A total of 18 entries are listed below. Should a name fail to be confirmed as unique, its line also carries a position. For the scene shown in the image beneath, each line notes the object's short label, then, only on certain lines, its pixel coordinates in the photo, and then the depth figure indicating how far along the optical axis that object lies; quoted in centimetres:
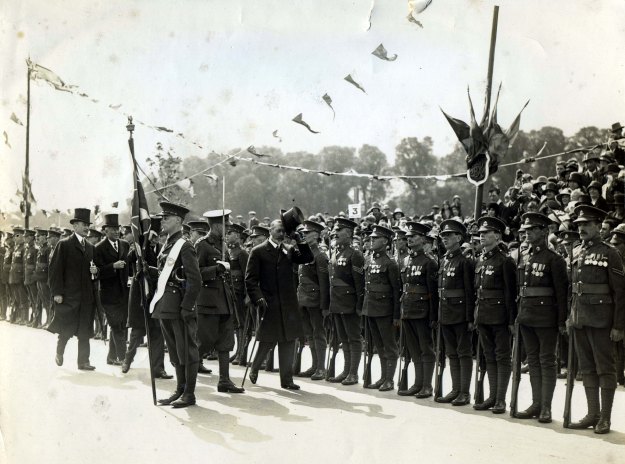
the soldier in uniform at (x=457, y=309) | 801
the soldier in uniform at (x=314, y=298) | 975
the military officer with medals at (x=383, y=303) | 889
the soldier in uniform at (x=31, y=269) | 1445
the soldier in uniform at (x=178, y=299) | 736
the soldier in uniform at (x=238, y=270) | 1073
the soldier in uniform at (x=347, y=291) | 937
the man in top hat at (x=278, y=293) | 863
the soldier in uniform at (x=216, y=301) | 828
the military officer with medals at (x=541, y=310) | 712
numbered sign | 1154
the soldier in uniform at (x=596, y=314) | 669
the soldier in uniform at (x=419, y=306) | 846
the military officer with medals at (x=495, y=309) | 760
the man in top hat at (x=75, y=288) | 966
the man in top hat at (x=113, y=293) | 1015
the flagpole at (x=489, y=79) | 916
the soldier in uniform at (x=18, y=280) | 1498
